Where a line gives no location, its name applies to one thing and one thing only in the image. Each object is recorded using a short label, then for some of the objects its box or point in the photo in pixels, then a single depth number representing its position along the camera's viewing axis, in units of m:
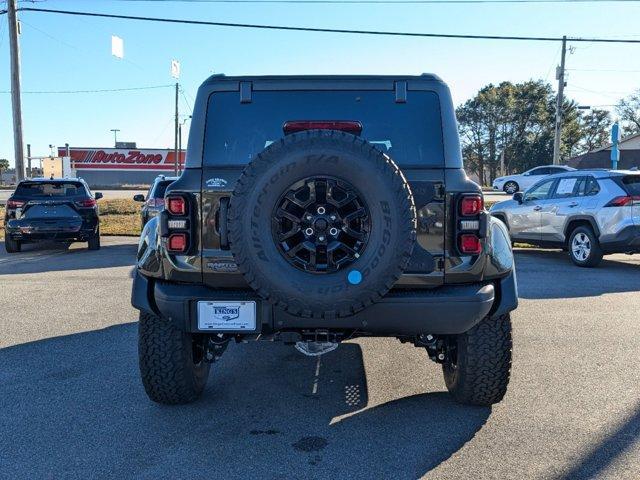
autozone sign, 60.53
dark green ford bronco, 2.82
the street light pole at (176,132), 42.66
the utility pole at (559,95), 31.91
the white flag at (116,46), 18.42
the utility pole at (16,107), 16.88
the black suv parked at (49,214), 11.27
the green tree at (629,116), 67.94
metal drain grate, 3.82
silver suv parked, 9.05
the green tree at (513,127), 56.66
